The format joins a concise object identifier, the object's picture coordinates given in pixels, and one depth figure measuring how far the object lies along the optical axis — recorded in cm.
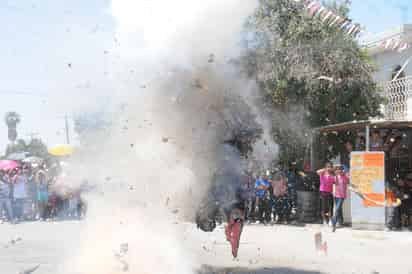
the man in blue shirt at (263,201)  1527
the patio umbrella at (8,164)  1723
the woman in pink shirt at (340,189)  1397
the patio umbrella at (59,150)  1620
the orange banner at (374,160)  1373
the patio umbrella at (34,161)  1736
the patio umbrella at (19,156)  2325
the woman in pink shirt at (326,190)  1452
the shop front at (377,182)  1369
